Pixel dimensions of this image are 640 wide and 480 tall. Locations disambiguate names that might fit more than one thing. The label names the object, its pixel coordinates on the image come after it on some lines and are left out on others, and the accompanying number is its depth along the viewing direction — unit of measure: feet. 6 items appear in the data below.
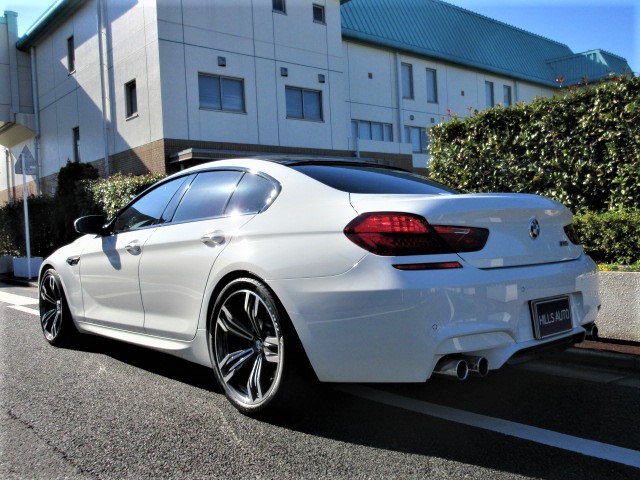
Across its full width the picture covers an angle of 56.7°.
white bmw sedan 9.62
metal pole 43.08
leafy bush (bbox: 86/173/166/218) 41.29
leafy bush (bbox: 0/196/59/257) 50.42
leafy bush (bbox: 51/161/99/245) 46.39
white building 56.70
